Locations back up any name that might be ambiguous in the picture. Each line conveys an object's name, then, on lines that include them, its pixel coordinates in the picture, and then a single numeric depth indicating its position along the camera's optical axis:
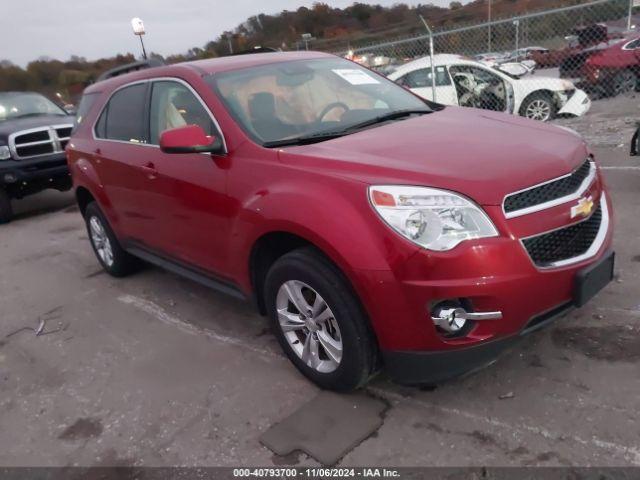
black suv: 8.07
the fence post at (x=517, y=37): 12.56
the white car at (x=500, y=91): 9.87
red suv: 2.42
